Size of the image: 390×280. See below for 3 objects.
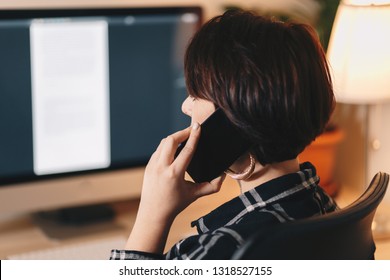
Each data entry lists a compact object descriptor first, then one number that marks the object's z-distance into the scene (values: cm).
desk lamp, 268
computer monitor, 269
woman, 196
